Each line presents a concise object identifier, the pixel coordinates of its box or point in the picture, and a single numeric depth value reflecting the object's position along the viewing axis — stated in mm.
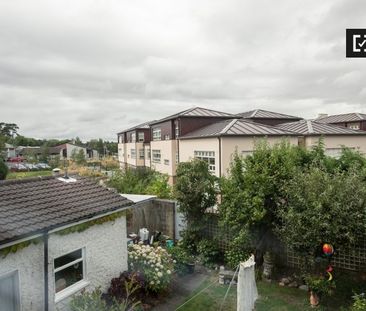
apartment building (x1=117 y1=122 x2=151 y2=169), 46500
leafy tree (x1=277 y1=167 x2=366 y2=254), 8766
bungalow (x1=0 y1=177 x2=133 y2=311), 7461
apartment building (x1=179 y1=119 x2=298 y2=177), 22250
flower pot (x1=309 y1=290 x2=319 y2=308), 9445
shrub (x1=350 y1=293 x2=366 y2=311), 7719
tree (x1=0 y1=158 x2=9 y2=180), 35222
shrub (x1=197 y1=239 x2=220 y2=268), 13008
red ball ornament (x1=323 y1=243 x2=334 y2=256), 8695
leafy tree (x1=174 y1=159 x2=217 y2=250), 13180
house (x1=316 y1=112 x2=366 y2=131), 43188
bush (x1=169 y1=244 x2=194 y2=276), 12120
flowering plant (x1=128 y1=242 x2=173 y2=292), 10141
